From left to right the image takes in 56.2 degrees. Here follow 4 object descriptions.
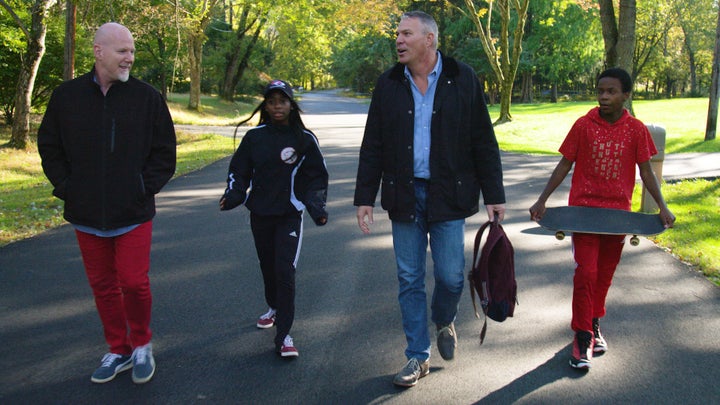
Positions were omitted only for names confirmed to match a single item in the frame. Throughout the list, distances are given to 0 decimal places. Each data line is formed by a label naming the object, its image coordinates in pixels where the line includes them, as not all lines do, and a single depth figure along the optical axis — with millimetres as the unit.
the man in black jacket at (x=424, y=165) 3900
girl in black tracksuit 4387
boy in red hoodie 4270
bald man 3863
